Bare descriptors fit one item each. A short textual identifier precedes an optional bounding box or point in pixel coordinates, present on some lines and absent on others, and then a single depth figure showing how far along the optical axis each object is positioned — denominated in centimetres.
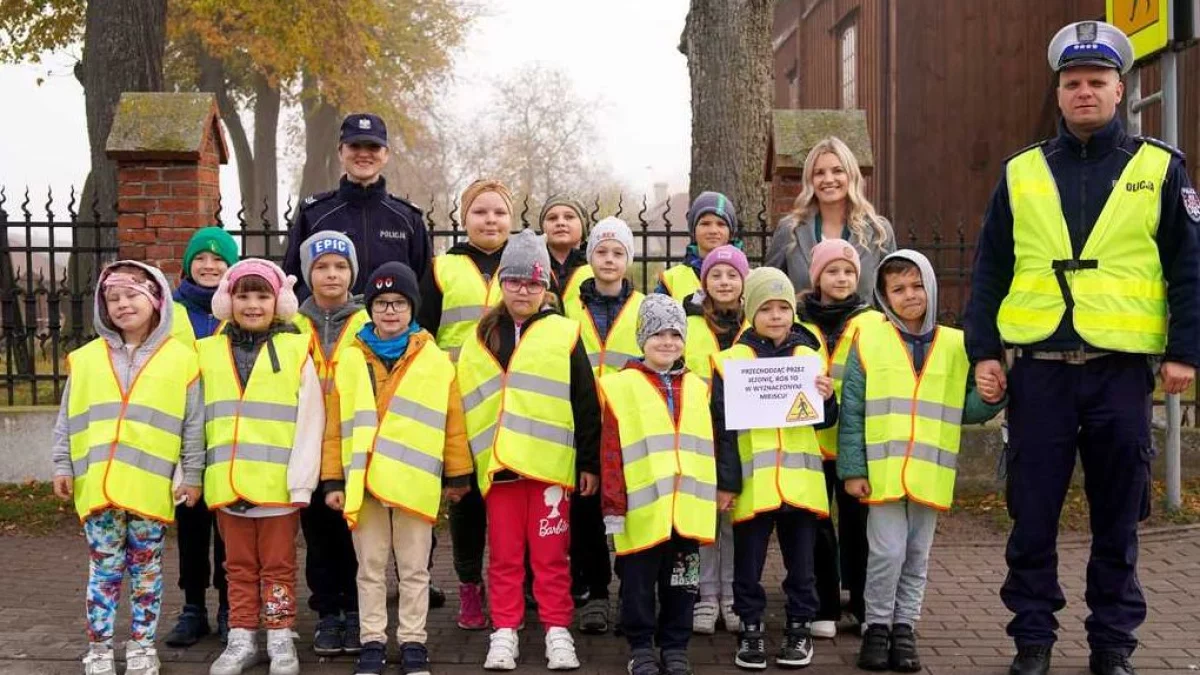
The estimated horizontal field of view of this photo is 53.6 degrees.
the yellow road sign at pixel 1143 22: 699
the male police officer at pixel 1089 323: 446
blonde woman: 557
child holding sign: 489
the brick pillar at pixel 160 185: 795
